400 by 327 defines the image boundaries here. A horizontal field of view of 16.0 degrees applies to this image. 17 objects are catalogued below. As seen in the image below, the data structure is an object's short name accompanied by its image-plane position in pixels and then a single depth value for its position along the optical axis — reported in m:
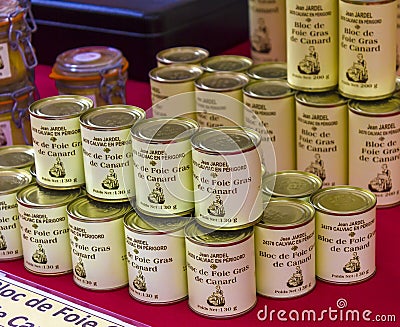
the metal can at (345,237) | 1.08
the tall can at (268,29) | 1.44
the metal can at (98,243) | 1.09
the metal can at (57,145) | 1.11
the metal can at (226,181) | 1.03
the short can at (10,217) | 1.15
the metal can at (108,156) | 1.08
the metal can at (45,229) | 1.12
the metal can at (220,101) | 1.26
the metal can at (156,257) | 1.06
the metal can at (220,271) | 1.04
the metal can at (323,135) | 1.20
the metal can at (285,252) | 1.06
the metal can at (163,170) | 1.05
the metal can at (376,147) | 1.19
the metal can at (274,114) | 1.23
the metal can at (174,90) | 1.29
